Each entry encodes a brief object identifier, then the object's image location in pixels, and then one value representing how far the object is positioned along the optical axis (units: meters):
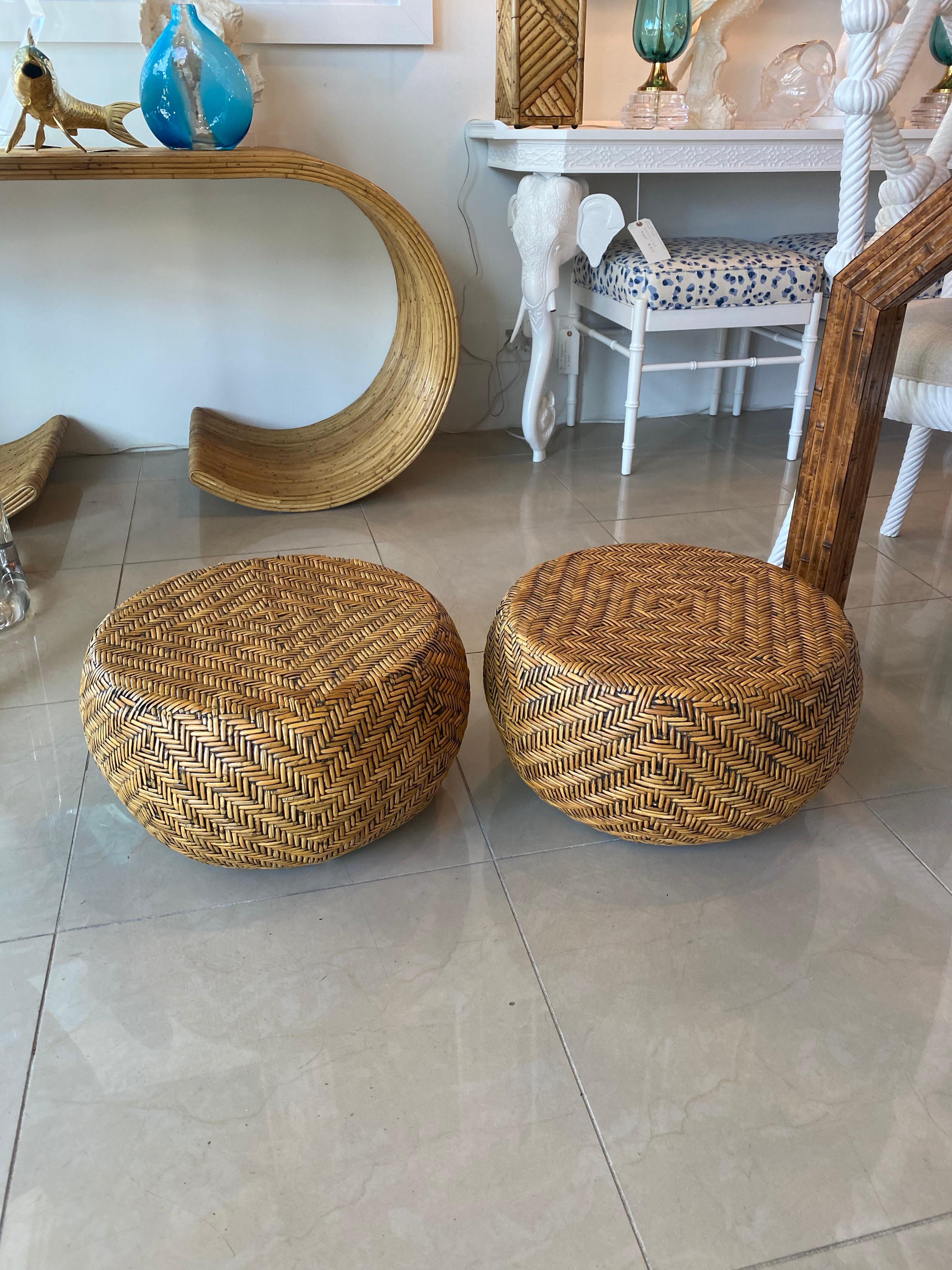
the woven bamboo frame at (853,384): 1.34
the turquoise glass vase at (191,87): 2.05
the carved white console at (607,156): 2.37
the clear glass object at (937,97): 2.72
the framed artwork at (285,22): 2.36
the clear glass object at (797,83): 2.69
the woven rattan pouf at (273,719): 1.17
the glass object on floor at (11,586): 1.96
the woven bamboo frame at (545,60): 2.37
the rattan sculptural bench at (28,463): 2.27
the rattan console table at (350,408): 1.99
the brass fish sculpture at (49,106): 2.06
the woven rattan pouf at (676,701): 1.18
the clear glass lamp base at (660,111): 2.54
